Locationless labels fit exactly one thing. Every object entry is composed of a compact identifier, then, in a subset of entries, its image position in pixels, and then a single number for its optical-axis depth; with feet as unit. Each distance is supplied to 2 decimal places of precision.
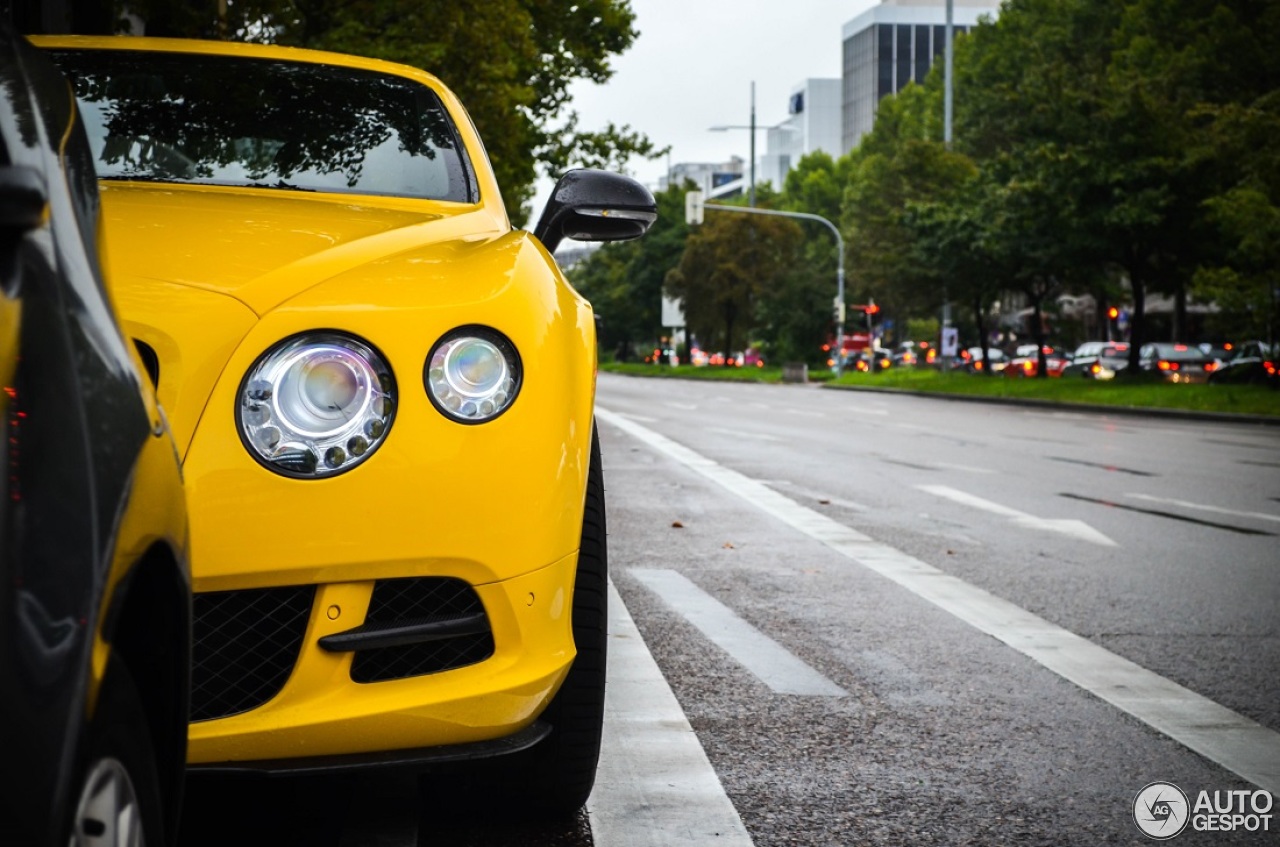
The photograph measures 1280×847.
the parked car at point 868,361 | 230.15
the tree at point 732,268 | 251.39
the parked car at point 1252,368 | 108.68
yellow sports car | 8.60
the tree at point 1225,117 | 100.27
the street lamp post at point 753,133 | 225.35
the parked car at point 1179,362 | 144.16
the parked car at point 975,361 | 213.87
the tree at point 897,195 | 167.22
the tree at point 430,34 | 47.19
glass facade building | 447.83
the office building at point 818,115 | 521.24
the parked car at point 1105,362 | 156.76
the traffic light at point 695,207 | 163.39
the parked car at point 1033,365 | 182.91
